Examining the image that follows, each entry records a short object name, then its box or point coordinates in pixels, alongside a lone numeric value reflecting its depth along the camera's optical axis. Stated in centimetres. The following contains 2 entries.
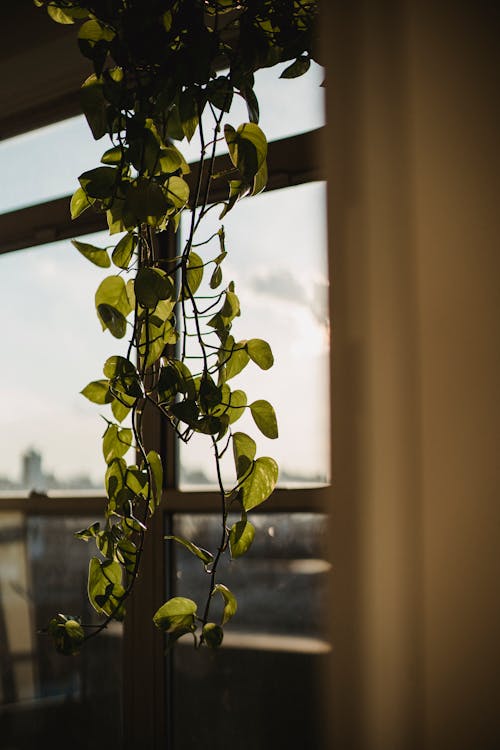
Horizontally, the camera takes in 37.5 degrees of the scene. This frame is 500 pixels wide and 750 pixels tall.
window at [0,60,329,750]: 166
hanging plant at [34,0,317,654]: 87
